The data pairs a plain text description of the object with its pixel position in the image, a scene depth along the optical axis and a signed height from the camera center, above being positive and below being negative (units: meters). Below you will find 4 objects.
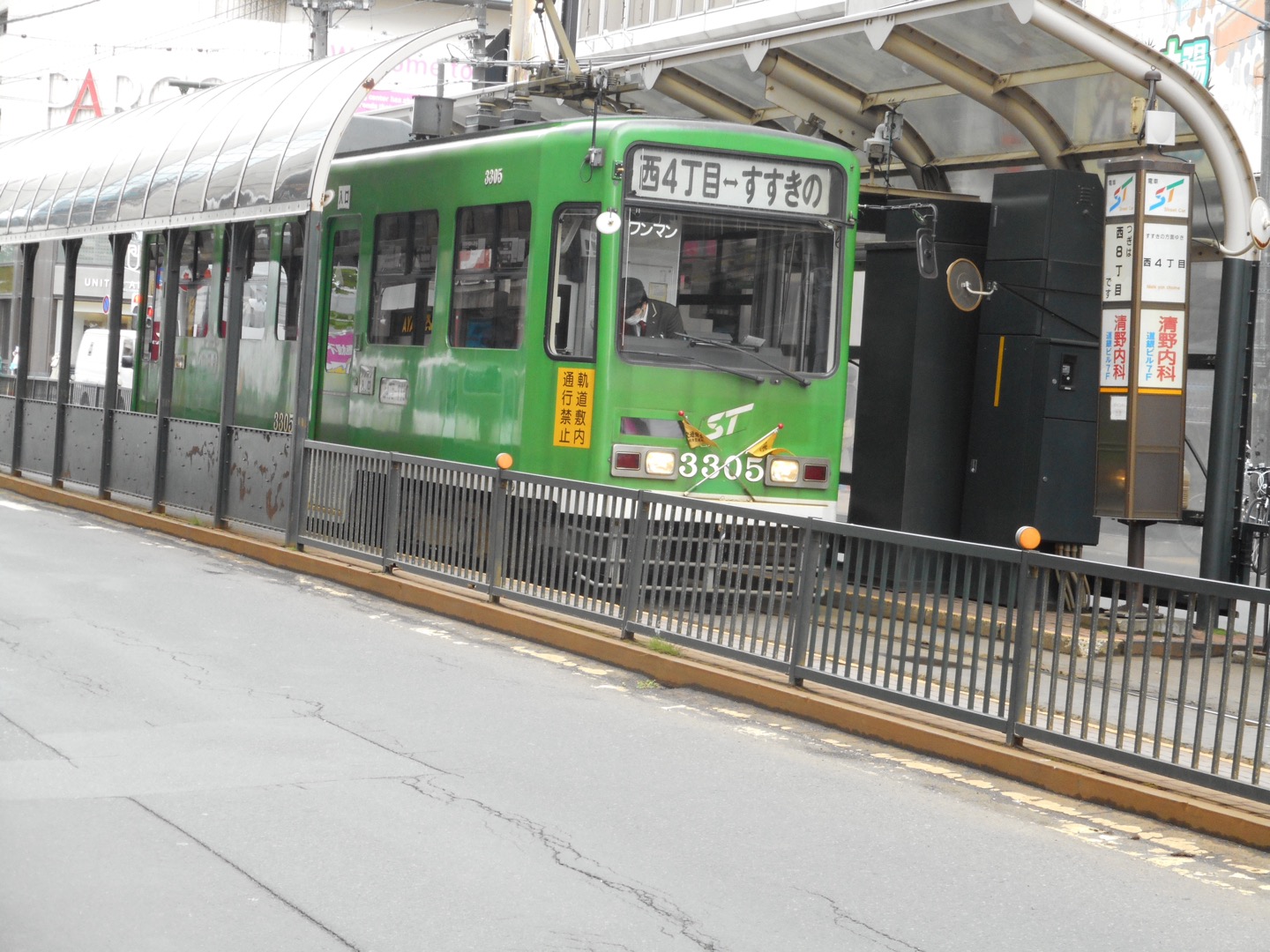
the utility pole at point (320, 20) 34.66 +7.55
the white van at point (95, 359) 30.55 +0.16
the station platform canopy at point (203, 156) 14.78 +2.24
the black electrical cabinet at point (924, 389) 14.70 +0.31
